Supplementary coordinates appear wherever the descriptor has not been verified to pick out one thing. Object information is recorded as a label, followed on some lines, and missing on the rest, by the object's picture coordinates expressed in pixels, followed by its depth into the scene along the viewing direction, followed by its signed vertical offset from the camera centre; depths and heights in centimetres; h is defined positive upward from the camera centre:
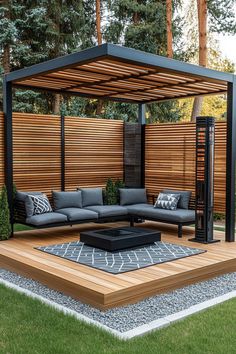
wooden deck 466 -155
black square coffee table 620 -132
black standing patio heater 718 -42
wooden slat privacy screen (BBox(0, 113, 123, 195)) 835 +5
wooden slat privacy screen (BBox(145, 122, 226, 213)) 847 -10
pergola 584 +134
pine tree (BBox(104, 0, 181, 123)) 1407 +431
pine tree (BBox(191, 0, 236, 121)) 1237 +451
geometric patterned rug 557 -151
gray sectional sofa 755 -112
